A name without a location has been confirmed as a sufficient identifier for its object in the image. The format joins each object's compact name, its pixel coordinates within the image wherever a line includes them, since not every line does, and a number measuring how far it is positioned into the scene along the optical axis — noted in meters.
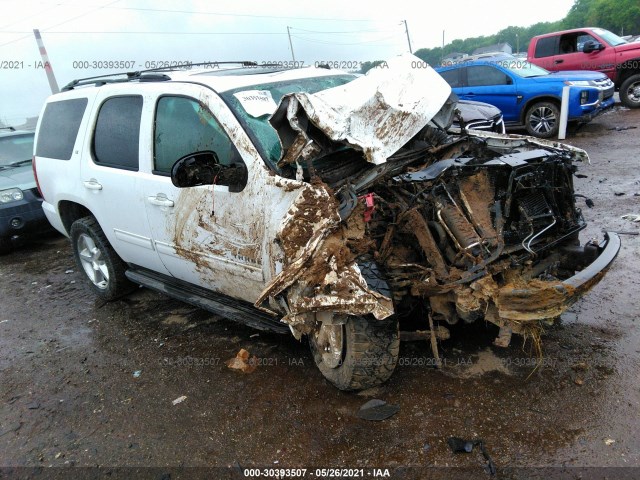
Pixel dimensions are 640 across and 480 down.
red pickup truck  10.75
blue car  9.14
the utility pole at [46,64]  17.17
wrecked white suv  2.58
